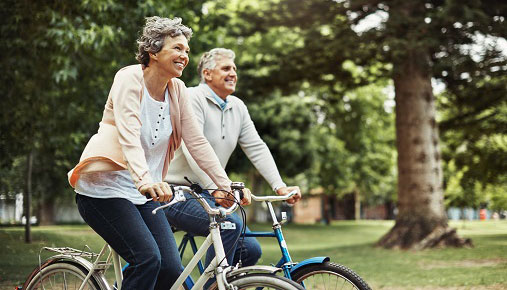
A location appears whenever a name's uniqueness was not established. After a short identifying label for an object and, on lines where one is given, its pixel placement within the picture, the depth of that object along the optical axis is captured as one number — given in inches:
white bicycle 124.6
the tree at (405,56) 552.1
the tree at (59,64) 420.8
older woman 134.6
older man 176.1
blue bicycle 145.6
